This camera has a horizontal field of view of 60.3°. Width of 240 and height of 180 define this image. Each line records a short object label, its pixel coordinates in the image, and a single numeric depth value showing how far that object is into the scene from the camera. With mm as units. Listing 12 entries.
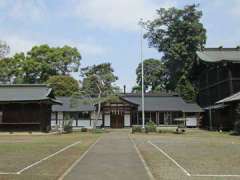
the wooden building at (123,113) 28535
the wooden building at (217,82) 21794
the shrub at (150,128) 20265
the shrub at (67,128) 21268
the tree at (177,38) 31275
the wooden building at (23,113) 20004
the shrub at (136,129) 20278
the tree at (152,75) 36374
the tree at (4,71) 35568
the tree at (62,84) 35276
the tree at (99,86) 23127
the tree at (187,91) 31092
